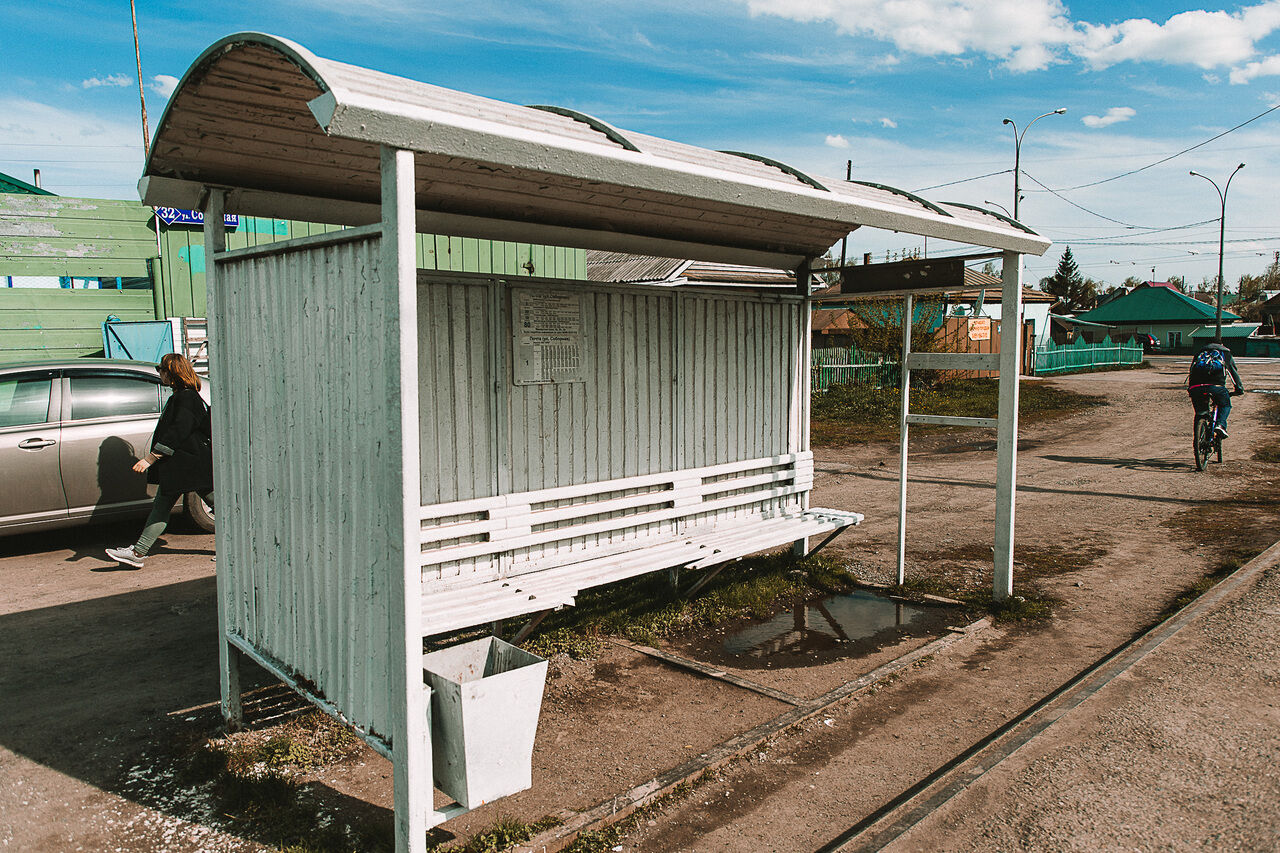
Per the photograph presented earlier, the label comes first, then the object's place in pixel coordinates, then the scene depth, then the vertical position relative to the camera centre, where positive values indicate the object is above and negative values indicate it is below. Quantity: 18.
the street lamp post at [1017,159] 28.15 +6.36
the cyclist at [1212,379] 12.05 -0.39
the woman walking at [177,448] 7.14 -0.75
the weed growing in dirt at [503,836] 3.20 -1.82
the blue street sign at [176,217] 12.43 +2.02
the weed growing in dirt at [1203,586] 6.11 -1.78
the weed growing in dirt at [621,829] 3.27 -1.87
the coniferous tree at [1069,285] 85.46 +6.78
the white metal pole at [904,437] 6.56 -0.66
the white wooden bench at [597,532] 4.61 -1.19
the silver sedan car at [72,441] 7.34 -0.73
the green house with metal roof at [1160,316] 70.00 +3.02
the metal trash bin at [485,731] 2.98 -1.33
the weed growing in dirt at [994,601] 6.04 -1.82
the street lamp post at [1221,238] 36.45 +5.05
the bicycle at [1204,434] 12.20 -1.18
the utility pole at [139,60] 17.98 +6.22
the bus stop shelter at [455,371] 2.96 -0.09
